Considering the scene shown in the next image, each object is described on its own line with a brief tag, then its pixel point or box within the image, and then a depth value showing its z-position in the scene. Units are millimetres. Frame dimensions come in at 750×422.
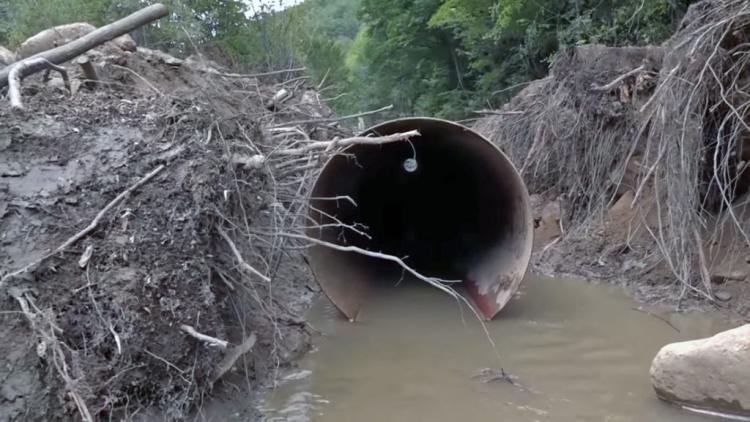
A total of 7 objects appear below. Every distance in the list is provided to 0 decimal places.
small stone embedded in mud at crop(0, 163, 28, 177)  4434
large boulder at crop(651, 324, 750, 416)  4152
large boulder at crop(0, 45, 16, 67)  7713
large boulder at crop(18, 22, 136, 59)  7828
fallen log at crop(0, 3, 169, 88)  6168
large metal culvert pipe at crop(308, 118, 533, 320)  6848
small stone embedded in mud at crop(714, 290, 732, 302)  6367
